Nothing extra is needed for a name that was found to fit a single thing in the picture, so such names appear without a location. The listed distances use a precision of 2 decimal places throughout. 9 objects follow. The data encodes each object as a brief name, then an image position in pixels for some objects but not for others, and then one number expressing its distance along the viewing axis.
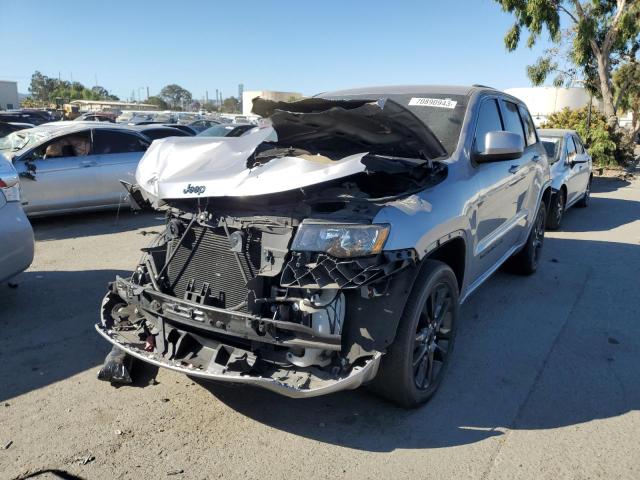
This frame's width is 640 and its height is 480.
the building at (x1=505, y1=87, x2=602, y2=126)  60.22
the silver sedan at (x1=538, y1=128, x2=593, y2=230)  8.80
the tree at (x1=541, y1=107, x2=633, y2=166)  18.59
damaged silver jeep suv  2.77
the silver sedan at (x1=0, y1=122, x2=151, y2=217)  8.12
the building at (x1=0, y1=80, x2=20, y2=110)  76.06
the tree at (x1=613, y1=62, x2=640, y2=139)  25.22
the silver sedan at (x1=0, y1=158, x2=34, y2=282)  4.53
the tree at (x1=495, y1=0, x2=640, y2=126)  19.78
